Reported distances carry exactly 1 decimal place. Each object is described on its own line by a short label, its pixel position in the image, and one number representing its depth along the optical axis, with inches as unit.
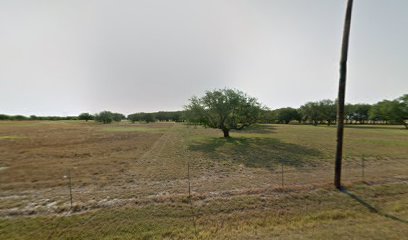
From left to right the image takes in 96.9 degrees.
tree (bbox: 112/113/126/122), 5989.2
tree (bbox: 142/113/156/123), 5757.9
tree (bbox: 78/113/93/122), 6281.5
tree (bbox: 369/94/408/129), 2354.8
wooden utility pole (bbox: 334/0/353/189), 300.3
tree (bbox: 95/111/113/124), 5038.6
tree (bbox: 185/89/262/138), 1133.1
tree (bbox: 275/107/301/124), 4244.6
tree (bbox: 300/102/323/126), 3483.5
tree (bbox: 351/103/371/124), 3835.6
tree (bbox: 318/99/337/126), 3376.0
